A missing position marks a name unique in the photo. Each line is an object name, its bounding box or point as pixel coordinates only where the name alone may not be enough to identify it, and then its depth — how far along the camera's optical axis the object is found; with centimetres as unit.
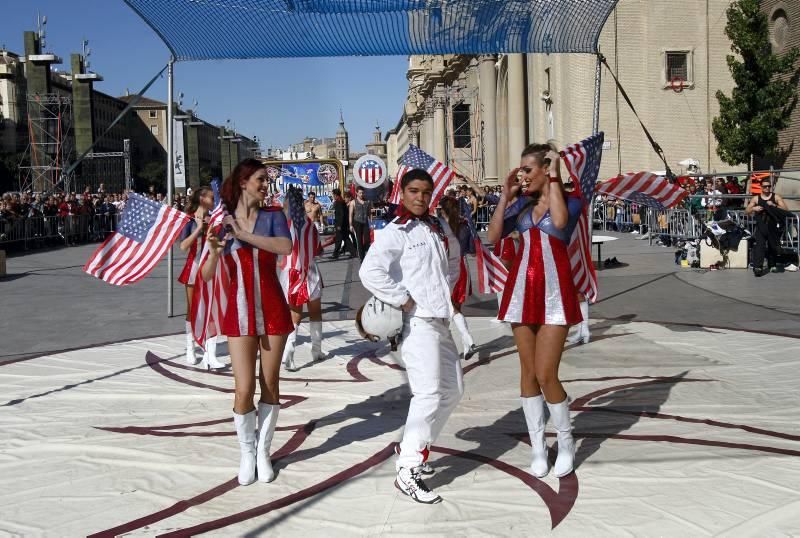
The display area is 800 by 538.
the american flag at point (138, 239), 786
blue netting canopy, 904
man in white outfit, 472
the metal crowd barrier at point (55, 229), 2619
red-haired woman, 506
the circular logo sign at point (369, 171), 2036
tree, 2809
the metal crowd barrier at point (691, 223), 1669
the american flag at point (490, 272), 916
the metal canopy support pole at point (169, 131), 1067
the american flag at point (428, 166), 1041
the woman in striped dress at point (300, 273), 880
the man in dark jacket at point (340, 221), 2292
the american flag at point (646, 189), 982
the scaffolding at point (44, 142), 3728
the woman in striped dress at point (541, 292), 498
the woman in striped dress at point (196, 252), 830
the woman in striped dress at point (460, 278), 854
